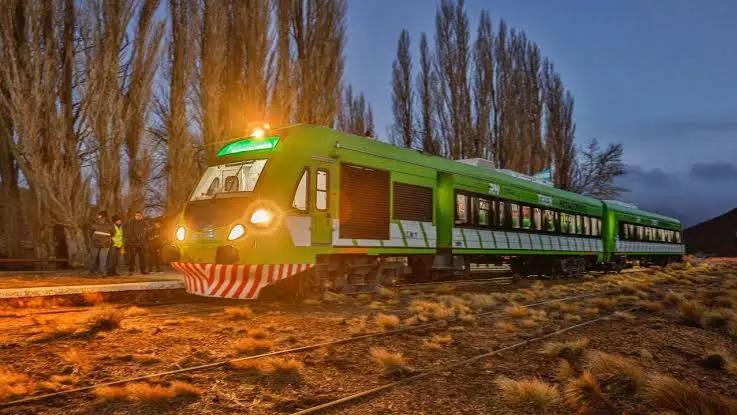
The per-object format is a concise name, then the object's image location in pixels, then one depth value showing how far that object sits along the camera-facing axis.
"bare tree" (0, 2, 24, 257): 17.03
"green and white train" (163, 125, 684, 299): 9.07
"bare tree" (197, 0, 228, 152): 18.42
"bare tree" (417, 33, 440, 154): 31.11
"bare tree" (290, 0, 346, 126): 21.05
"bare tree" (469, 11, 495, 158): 30.30
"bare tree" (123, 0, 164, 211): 17.52
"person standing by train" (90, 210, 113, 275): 13.66
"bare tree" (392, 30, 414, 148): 32.41
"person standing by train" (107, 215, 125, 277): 13.88
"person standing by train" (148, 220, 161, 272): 15.57
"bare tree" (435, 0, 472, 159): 30.27
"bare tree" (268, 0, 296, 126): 19.84
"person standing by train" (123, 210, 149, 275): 14.42
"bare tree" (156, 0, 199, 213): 18.19
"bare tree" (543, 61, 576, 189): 36.28
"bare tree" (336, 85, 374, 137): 34.41
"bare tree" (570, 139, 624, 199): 40.47
